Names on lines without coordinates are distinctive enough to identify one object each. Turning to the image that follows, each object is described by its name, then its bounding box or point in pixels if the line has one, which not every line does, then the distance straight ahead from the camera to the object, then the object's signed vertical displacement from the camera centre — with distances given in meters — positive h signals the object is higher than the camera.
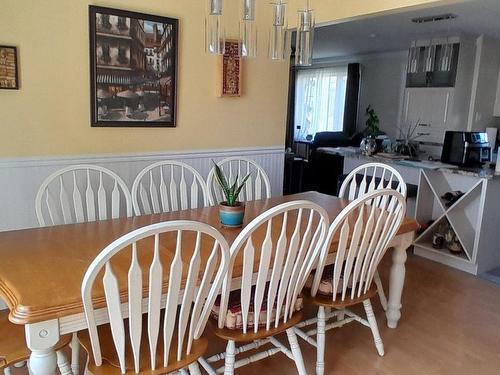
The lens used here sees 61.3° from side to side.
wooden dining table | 1.24 -0.56
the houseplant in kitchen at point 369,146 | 4.13 -0.26
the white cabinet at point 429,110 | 5.32 +0.15
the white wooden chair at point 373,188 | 2.50 -0.42
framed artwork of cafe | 2.66 +0.26
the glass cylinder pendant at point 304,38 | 2.29 +0.43
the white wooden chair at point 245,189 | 2.73 -0.50
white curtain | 7.67 +0.31
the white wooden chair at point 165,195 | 2.35 -0.49
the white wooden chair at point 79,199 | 2.01 -0.51
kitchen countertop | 3.25 -0.36
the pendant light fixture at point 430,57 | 5.43 +0.83
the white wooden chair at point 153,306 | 1.21 -0.61
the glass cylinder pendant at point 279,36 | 2.24 +0.43
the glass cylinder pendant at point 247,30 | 2.12 +0.44
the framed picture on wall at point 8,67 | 2.34 +0.20
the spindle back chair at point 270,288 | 1.49 -0.65
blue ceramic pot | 1.99 -0.48
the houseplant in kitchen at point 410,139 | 4.25 -0.24
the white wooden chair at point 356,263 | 1.79 -0.64
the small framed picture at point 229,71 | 3.23 +0.32
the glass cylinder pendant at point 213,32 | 2.11 +0.41
